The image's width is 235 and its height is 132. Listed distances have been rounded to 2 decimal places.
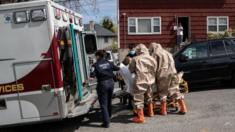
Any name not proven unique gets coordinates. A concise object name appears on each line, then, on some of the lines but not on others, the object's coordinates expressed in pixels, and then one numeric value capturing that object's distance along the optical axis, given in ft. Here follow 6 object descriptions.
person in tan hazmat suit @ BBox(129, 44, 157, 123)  22.22
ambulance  18.61
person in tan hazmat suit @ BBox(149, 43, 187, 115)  23.30
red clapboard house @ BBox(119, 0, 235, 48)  61.72
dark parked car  30.71
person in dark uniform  21.51
